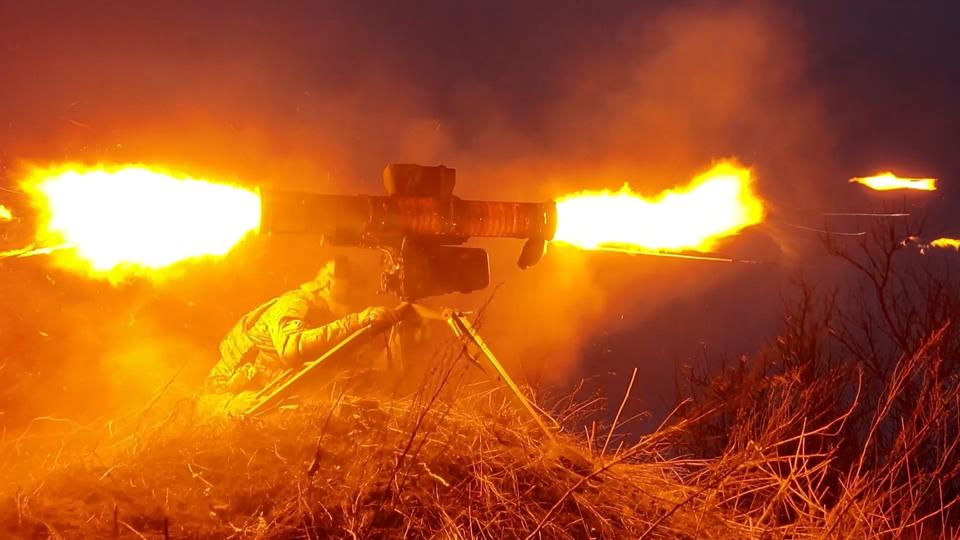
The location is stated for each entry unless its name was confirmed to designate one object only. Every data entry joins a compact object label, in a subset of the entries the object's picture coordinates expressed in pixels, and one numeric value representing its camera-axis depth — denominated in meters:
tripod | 4.53
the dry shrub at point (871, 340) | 10.05
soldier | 4.84
